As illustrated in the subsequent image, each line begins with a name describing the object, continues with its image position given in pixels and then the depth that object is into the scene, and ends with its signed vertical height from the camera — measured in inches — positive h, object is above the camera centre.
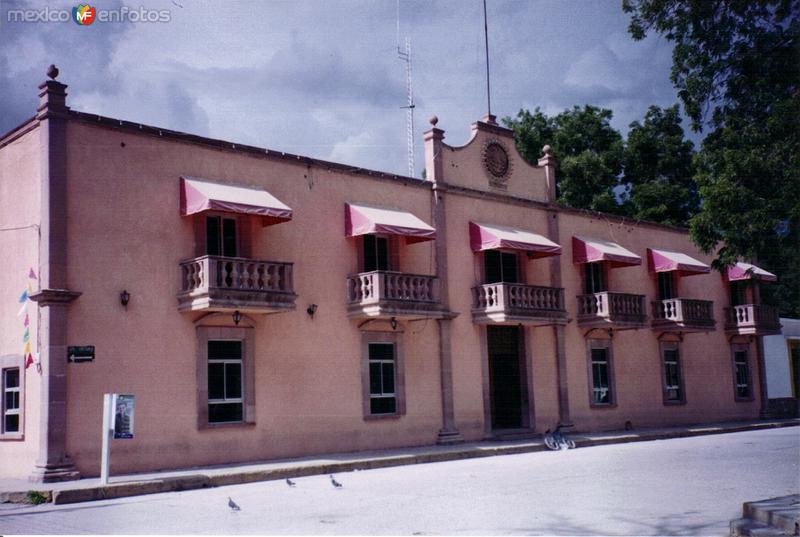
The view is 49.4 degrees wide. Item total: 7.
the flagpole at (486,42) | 700.8 +322.9
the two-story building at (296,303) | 655.1 +74.0
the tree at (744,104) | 549.6 +176.5
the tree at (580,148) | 1537.9 +415.0
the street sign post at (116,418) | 586.6 -18.1
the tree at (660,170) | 1508.4 +356.2
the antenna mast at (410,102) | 983.1 +315.6
